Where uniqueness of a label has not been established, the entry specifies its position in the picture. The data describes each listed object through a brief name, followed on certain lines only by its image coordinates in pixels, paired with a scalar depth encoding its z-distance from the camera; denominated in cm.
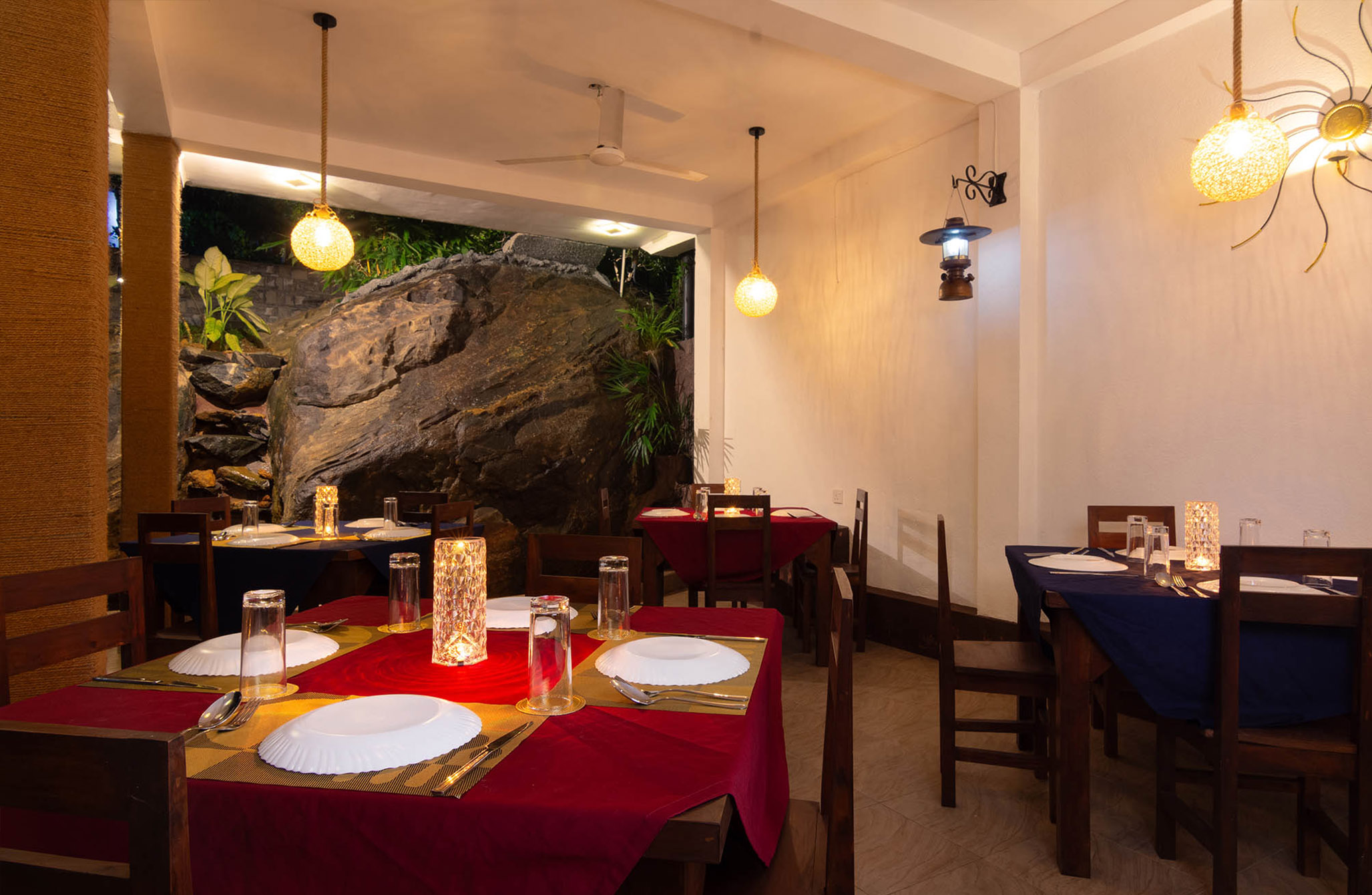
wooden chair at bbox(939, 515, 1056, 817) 247
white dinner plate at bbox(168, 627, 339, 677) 142
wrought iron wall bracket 409
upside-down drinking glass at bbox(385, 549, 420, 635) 175
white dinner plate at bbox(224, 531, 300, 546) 318
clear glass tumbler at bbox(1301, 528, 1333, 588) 237
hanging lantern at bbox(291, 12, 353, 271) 412
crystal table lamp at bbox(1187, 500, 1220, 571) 256
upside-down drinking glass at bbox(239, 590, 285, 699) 127
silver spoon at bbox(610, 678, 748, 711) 127
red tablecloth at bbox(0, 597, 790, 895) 91
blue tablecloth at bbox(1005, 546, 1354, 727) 192
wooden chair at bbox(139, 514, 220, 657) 279
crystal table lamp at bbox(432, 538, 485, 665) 150
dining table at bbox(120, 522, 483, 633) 301
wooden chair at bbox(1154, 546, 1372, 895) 182
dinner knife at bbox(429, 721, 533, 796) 95
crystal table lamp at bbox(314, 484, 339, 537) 364
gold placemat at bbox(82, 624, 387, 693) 137
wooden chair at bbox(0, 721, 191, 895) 69
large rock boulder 596
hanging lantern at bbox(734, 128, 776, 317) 521
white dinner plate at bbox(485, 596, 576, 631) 177
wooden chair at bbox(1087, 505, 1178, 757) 245
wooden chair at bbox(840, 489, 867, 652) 448
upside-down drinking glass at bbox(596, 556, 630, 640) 170
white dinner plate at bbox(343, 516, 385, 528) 394
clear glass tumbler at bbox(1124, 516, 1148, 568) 270
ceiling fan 441
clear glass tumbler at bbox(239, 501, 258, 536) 341
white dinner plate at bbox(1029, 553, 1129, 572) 259
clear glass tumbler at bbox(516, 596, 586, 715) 122
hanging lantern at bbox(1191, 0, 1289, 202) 270
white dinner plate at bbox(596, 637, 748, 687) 138
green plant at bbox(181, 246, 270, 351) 741
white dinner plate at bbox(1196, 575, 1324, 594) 220
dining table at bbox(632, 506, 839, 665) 416
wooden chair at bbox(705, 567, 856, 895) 122
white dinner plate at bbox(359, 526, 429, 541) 344
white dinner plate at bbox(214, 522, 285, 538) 339
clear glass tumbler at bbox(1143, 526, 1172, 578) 237
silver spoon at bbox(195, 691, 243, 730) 114
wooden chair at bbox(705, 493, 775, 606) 395
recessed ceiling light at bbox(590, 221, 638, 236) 740
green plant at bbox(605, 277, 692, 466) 686
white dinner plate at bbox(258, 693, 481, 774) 101
